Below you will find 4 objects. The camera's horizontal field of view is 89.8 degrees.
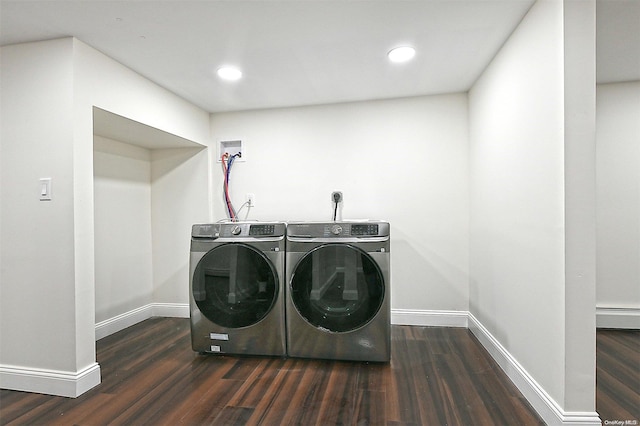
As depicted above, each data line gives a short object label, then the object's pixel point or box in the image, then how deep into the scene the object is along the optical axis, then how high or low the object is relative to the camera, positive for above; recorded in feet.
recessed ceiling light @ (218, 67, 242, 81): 7.29 +3.24
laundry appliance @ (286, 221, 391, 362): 6.80 -1.73
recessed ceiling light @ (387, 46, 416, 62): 6.45 +3.25
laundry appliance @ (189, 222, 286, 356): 7.20 -1.77
